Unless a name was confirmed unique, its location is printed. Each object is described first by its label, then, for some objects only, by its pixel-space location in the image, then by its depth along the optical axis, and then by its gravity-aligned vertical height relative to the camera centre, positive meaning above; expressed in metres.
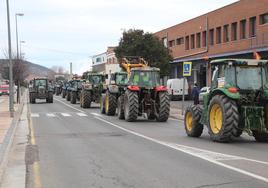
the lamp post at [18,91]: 44.12 -1.26
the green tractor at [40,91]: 45.97 -1.29
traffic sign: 26.55 +0.37
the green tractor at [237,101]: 14.14 -0.75
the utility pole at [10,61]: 28.19 +0.93
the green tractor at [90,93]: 35.59 -1.17
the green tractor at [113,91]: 27.47 -0.81
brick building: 39.47 +3.81
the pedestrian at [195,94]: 28.06 -1.06
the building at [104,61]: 81.61 +3.53
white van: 49.47 -1.22
